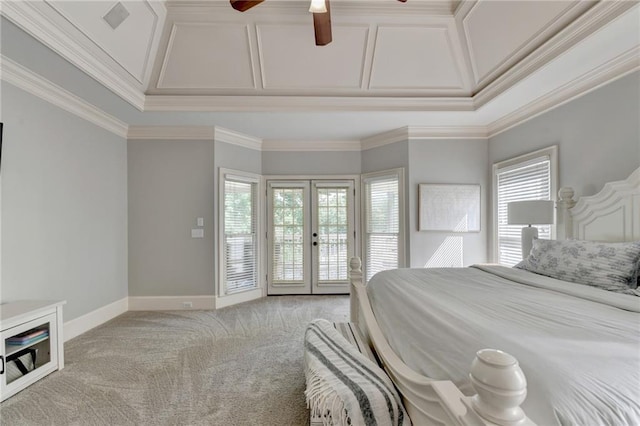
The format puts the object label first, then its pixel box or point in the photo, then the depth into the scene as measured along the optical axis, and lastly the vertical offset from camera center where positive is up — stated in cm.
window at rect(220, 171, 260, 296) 410 -32
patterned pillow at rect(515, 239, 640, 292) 171 -35
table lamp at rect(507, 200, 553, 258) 262 -6
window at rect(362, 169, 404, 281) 415 -16
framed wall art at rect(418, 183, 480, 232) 397 +5
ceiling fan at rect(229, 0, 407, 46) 190 +142
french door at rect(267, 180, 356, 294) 459 -36
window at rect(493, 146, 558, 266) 300 +26
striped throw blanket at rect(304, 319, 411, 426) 106 -75
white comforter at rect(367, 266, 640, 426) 70 -46
